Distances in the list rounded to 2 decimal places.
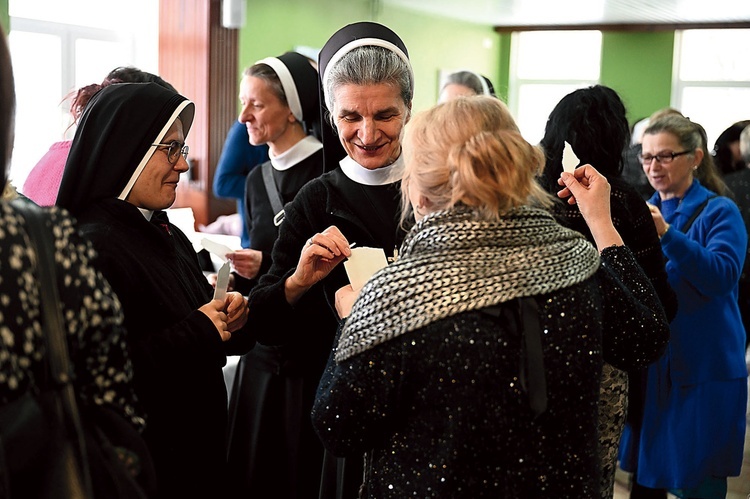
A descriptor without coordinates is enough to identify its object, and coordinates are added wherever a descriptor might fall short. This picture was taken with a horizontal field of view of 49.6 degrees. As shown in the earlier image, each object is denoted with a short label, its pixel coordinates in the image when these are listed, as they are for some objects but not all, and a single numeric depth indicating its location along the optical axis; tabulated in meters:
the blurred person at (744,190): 4.68
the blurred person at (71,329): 1.15
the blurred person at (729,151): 5.30
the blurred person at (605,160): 2.28
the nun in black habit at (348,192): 2.12
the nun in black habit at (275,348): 2.53
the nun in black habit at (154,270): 1.78
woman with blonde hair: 1.45
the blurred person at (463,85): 4.06
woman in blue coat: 3.18
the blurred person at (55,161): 2.49
